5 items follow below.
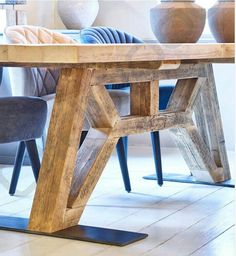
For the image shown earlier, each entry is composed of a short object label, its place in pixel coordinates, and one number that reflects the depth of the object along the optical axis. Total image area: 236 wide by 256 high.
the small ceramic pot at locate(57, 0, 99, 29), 6.22
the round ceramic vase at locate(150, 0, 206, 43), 3.79
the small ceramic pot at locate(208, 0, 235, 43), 3.90
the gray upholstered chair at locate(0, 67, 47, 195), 3.77
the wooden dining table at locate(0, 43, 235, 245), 3.04
